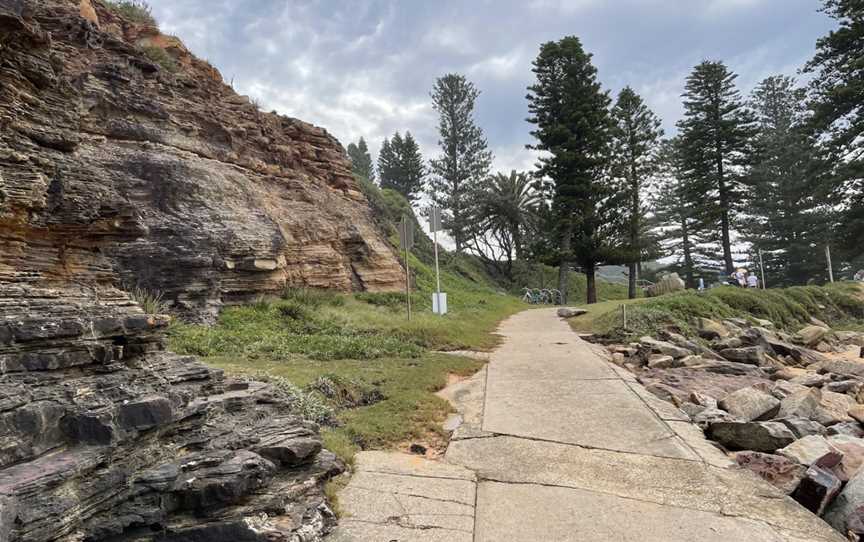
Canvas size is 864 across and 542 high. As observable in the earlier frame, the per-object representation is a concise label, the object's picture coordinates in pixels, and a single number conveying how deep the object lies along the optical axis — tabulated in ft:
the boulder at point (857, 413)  21.75
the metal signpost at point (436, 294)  49.65
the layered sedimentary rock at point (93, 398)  7.80
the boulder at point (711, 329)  40.83
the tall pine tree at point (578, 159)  86.28
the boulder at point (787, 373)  29.81
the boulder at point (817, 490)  11.96
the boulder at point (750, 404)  19.24
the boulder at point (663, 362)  28.35
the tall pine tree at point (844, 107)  66.28
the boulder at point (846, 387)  27.04
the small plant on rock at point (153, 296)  30.18
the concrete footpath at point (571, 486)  10.18
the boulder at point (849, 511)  11.27
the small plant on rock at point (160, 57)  44.60
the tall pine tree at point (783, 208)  109.40
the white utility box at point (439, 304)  49.55
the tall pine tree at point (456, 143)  147.84
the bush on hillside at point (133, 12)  48.44
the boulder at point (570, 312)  56.35
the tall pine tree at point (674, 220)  120.98
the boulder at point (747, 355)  33.55
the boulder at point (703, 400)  20.11
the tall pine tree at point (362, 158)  204.70
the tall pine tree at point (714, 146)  96.53
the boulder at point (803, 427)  18.02
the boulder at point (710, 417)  17.43
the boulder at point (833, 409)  20.79
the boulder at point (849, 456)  13.57
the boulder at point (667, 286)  75.51
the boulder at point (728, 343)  37.17
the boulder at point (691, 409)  19.10
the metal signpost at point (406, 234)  43.32
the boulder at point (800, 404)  20.35
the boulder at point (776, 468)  13.06
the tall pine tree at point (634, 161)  89.25
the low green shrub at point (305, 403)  15.98
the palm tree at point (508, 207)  120.98
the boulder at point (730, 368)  28.86
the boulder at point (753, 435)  15.89
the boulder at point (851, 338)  49.28
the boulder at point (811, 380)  28.02
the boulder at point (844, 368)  30.86
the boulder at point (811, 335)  45.47
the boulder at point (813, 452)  13.48
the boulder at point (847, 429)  19.45
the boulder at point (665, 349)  31.09
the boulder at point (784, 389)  23.66
